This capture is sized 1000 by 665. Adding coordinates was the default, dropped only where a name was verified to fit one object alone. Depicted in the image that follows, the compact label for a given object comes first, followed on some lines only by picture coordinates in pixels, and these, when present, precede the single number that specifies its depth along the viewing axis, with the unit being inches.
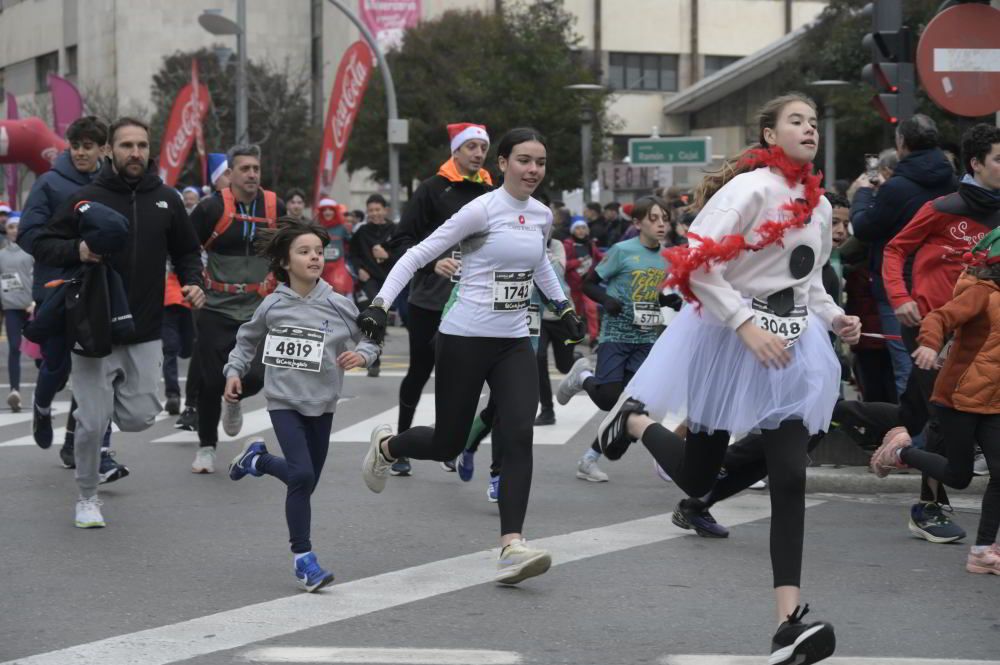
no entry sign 374.9
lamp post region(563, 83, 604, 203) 1234.9
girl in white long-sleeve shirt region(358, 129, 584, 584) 269.6
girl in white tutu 211.8
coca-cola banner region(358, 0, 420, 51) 2162.9
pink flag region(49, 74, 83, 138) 941.2
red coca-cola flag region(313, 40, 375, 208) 989.8
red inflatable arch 867.4
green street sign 1105.4
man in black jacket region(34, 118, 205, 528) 306.0
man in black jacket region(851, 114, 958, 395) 339.9
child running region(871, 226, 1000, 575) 262.8
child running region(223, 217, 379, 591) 256.7
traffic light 419.8
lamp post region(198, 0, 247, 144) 1140.5
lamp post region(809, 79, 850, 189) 1213.0
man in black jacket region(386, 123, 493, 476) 350.9
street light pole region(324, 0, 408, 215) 1063.0
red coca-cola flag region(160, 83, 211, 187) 1060.5
